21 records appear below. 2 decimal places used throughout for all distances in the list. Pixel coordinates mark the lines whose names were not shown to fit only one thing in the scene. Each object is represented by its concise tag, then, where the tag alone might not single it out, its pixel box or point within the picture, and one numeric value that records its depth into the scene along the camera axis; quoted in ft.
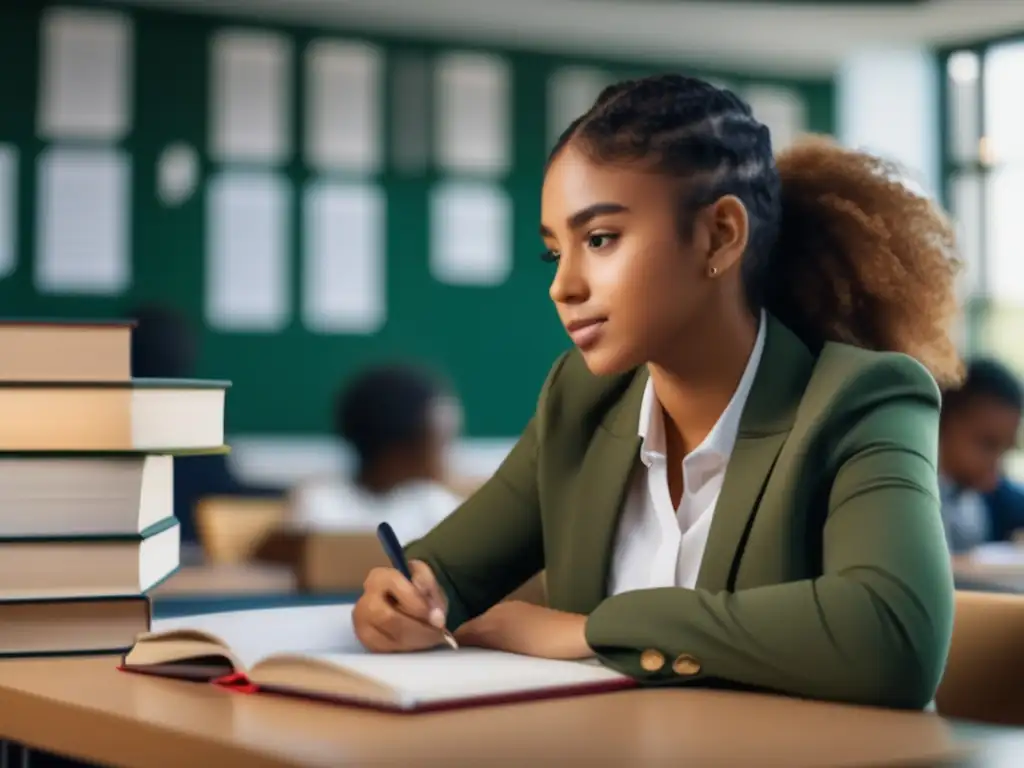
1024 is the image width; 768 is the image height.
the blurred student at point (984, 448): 17.81
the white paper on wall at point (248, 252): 29.55
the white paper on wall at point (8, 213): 28.12
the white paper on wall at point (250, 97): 29.81
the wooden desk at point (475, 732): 3.04
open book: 3.55
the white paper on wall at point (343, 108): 30.53
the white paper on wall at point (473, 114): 31.68
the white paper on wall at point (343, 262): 30.40
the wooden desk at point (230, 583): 8.97
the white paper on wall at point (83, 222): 28.37
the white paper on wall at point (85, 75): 28.53
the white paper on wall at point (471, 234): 31.53
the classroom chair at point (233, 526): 13.88
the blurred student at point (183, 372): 17.60
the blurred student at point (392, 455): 14.97
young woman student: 3.96
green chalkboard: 28.45
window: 31.58
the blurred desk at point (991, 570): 9.57
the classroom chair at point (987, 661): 4.75
